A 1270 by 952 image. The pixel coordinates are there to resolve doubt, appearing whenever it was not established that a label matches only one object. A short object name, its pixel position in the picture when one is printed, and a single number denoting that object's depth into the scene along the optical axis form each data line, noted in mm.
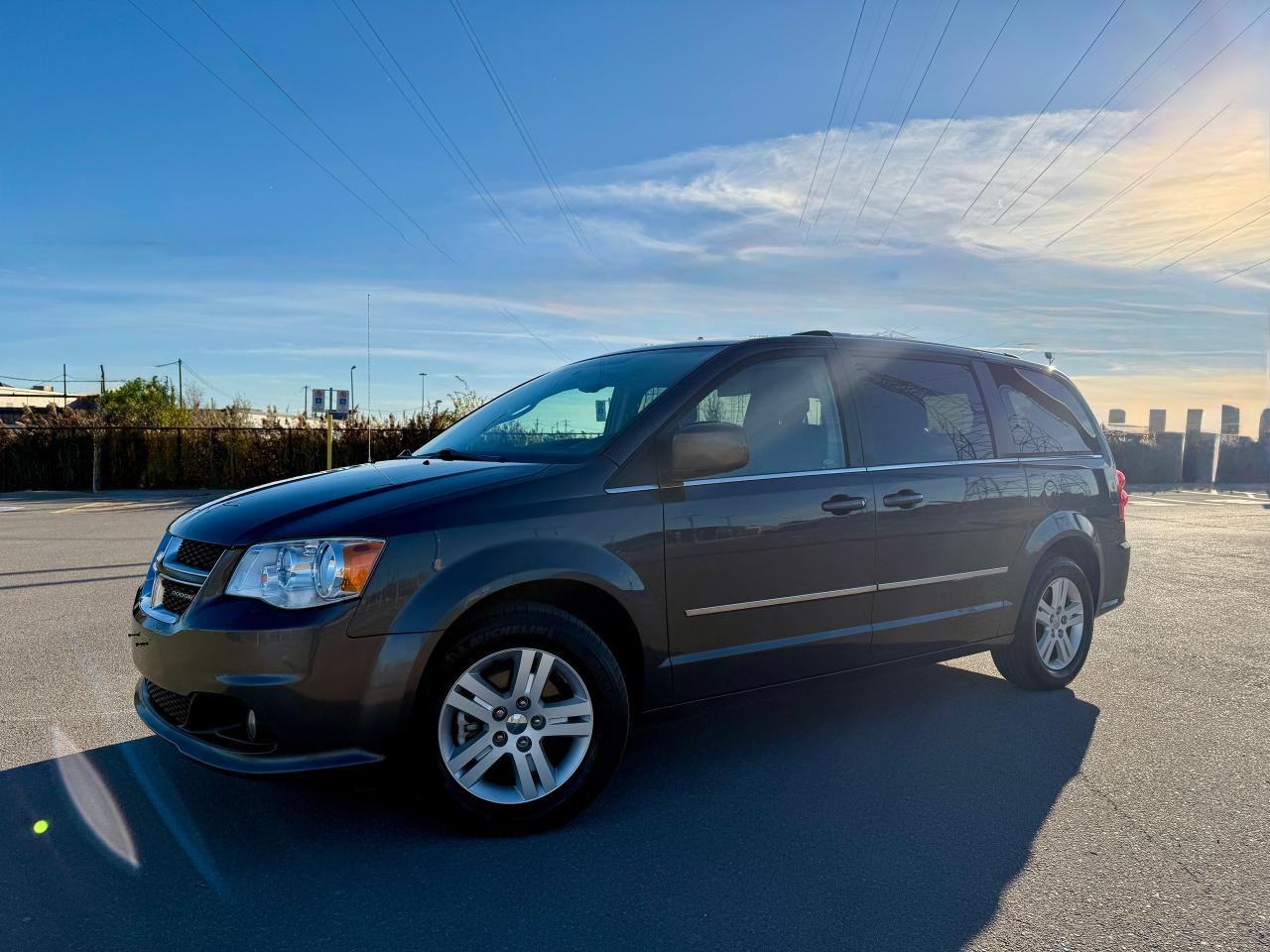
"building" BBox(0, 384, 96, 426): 116288
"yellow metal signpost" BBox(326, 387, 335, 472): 22072
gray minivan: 3336
